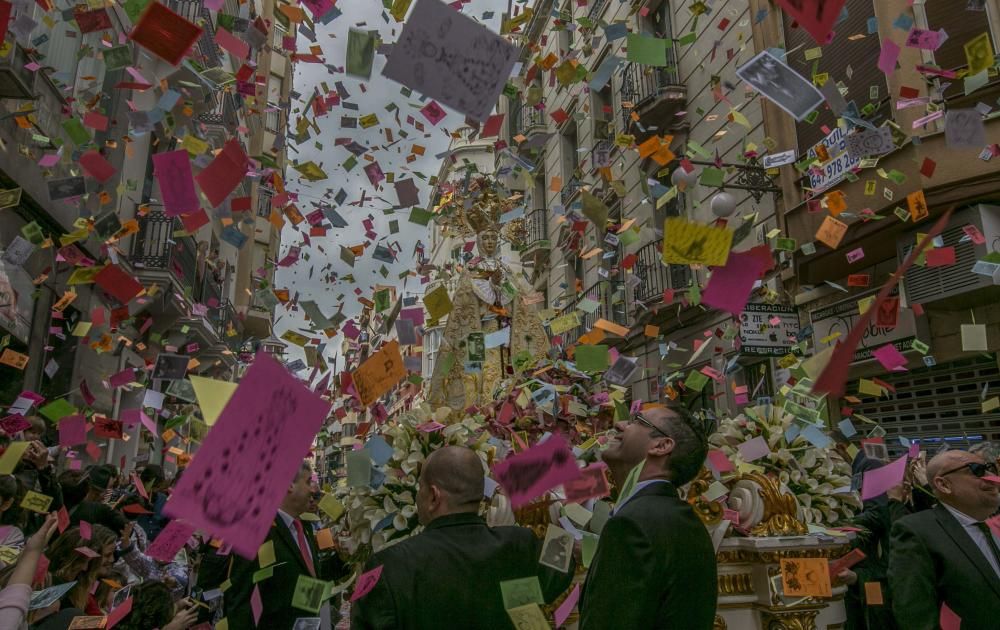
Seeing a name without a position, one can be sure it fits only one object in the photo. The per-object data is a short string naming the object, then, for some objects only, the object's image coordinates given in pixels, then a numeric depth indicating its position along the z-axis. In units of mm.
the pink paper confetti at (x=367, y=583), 2129
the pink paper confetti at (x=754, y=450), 3537
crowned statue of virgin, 7367
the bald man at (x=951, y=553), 2600
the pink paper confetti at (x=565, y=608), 2846
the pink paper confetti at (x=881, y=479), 3748
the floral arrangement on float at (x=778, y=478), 3188
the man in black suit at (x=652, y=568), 1901
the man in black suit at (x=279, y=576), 2963
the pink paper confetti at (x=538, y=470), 2842
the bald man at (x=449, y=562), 2131
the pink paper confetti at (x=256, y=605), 2924
